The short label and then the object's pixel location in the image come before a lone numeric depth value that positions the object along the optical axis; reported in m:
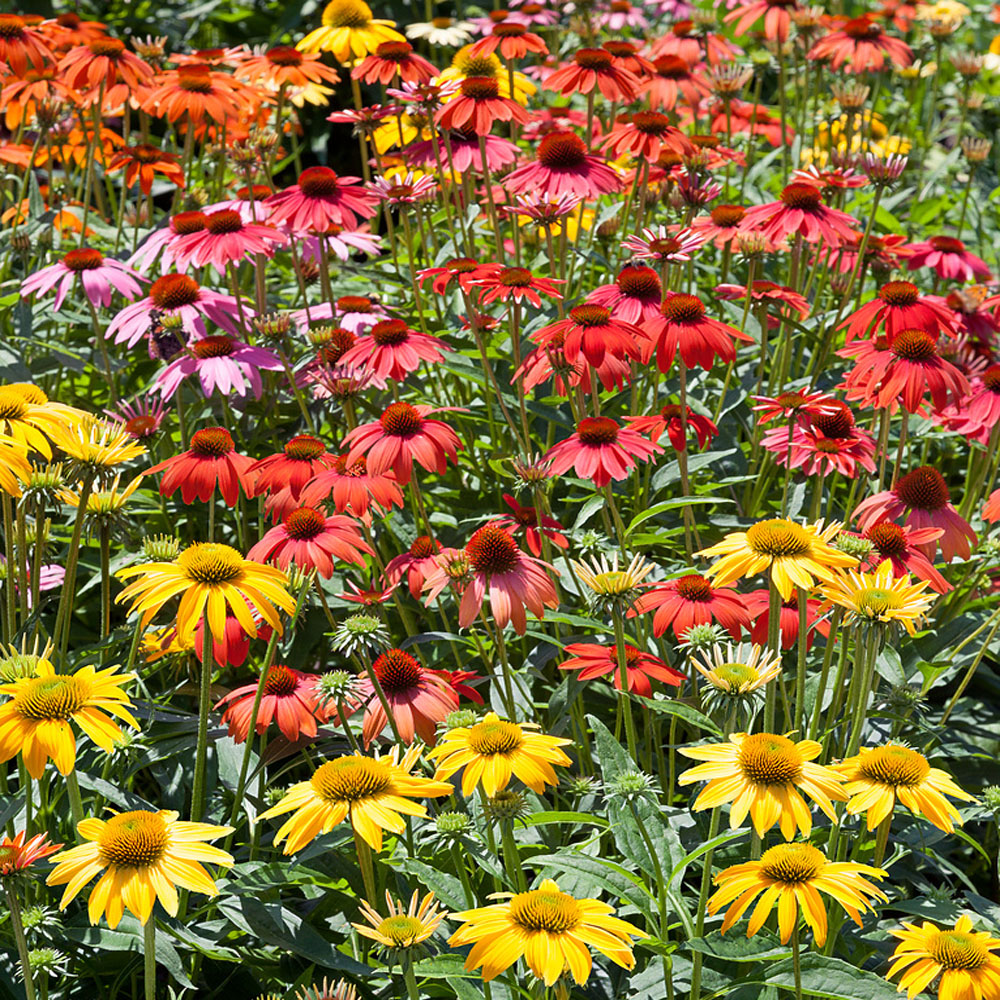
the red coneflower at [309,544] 4.05
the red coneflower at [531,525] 4.43
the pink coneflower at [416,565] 4.30
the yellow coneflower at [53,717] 2.77
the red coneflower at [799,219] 5.16
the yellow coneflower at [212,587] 3.05
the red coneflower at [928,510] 4.42
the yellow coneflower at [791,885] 2.65
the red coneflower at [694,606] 3.97
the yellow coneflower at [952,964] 2.72
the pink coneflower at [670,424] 4.69
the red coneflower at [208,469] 4.45
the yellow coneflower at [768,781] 2.76
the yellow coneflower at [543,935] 2.46
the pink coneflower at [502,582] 3.66
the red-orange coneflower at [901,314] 4.79
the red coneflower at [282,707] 3.85
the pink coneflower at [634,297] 4.64
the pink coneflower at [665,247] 4.94
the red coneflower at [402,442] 4.19
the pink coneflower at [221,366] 4.92
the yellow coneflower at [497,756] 2.93
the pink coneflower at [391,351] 4.61
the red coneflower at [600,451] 4.16
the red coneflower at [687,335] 4.40
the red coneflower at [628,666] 3.92
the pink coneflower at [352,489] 4.17
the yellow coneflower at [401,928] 2.58
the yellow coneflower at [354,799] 2.79
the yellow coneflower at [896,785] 3.00
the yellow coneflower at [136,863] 2.55
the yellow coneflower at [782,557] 3.23
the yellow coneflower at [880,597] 3.19
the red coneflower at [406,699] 3.78
